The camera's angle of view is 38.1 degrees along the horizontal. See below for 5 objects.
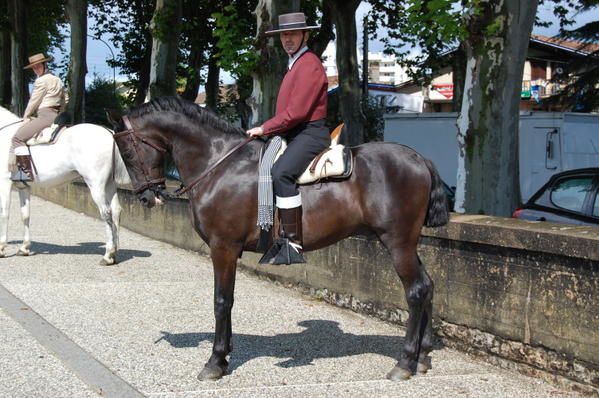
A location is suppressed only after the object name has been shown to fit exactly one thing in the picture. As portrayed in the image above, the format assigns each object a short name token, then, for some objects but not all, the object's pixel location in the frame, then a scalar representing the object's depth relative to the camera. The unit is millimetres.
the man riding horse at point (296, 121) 6855
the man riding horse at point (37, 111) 12969
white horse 12852
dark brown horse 6980
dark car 10487
